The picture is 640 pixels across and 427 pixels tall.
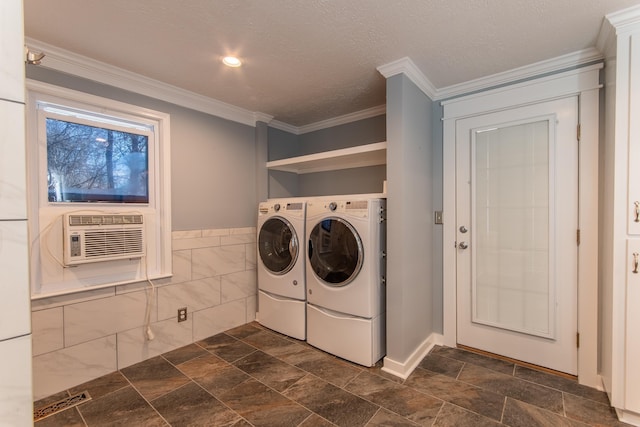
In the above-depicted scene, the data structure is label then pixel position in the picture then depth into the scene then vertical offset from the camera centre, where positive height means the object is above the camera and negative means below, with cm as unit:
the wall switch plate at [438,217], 251 -7
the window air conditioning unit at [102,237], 189 -18
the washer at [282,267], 258 -52
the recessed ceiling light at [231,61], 198 +102
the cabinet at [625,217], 152 -5
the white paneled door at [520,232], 201 -18
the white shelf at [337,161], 241 +48
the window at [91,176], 186 +25
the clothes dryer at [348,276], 214 -52
